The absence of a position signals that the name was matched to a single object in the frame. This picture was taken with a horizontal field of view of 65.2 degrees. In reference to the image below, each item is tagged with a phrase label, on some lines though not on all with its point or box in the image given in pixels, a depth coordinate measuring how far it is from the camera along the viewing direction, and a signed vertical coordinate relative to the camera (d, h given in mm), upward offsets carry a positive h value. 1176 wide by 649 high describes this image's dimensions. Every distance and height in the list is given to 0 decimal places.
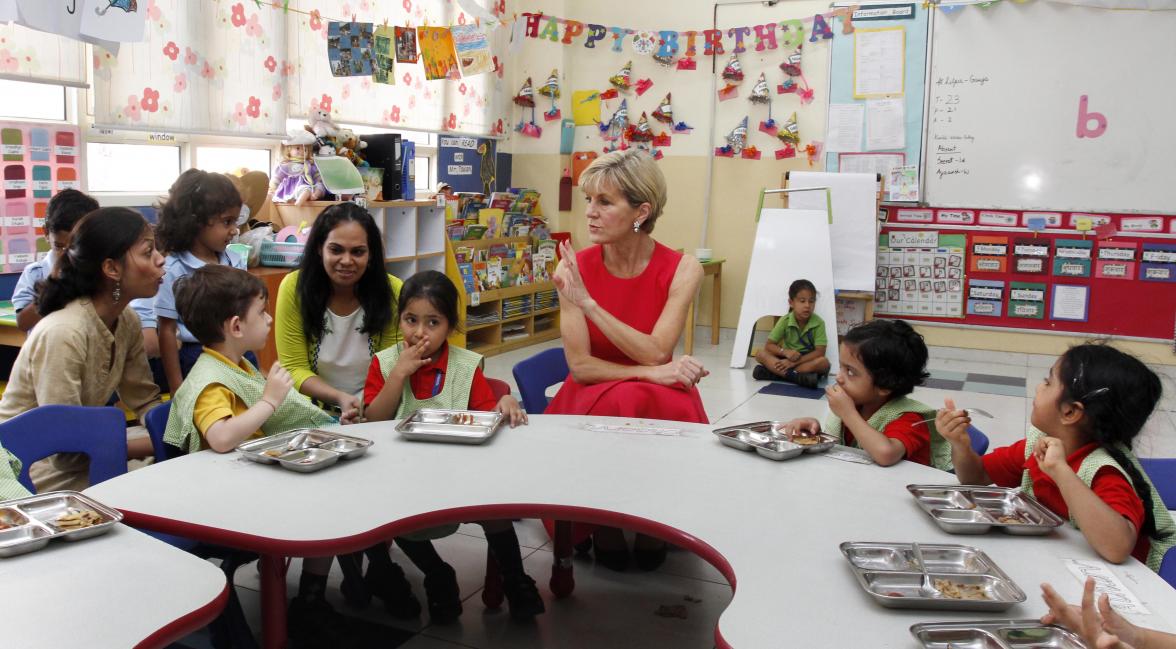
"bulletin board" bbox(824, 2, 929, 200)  5598 +910
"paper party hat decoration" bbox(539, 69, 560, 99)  6480 +886
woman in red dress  2416 -267
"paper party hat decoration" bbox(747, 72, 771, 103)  5965 +813
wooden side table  5984 -505
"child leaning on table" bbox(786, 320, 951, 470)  1851 -348
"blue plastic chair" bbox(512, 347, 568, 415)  2438 -443
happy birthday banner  5844 +1193
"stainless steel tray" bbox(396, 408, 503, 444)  1793 -437
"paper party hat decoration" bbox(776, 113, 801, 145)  5934 +559
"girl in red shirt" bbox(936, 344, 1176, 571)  1329 -360
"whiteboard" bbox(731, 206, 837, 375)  5438 -269
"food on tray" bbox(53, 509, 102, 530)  1254 -440
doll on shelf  4297 +137
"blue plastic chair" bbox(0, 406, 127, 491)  1665 -444
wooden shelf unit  5340 -706
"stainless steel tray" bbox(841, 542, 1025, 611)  1102 -454
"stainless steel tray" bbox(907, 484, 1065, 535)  1364 -447
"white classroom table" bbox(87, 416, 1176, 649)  1138 -461
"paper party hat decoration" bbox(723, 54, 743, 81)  6016 +952
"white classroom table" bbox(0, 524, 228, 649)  994 -461
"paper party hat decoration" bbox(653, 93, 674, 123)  6266 +703
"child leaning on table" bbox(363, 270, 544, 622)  2211 -437
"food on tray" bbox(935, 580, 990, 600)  1144 -460
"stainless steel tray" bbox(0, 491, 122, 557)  1194 -442
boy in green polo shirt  5198 -714
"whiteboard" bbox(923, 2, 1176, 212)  5246 +687
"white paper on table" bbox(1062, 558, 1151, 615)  1138 -464
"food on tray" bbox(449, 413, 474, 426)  1922 -437
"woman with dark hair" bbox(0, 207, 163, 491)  2004 -285
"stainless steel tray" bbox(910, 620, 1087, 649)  1021 -458
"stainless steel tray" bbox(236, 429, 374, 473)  1608 -444
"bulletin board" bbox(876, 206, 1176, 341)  5383 -279
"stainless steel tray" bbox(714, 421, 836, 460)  1723 -430
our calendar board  5777 -320
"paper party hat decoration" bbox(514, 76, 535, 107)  6524 +823
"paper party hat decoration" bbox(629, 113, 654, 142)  6348 +571
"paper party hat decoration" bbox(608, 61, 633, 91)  6332 +932
